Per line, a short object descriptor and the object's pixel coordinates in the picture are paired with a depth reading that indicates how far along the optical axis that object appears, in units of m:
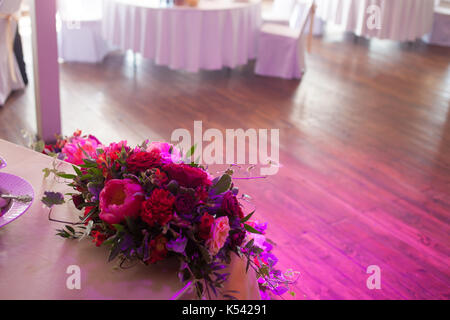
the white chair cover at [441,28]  6.62
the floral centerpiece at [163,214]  0.94
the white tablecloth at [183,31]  4.75
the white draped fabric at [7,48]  3.67
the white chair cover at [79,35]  5.23
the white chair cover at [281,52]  5.15
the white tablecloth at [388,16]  6.07
